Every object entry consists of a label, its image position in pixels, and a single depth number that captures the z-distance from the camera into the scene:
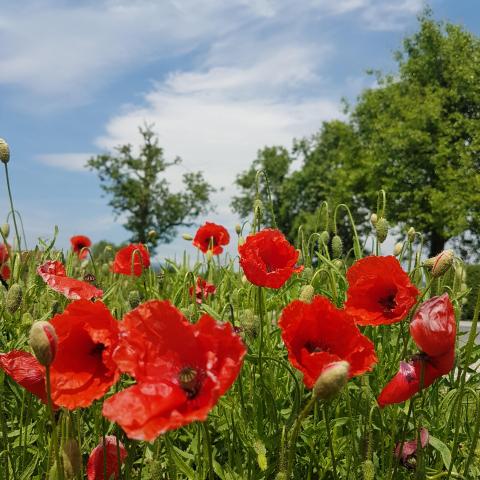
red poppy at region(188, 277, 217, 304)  0.87
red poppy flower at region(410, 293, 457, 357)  0.34
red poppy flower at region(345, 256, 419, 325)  0.49
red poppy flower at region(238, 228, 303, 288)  0.45
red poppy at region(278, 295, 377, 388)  0.38
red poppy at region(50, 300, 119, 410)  0.33
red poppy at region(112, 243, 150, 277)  0.88
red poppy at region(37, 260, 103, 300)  0.48
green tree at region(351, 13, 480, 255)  17.64
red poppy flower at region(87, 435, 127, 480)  0.44
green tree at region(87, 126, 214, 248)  30.07
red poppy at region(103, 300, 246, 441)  0.28
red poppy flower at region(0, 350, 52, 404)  0.37
